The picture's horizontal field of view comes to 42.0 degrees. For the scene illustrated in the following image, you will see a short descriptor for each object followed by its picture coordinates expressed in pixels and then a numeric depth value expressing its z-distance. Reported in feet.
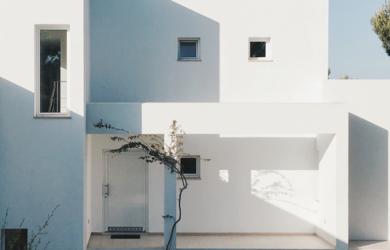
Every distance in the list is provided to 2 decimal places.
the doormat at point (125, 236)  43.76
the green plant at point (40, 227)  36.58
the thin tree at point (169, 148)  37.21
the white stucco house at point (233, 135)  43.88
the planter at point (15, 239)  37.17
